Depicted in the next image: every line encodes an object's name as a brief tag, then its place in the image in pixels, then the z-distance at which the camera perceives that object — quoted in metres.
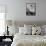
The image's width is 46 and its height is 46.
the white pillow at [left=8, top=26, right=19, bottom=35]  2.60
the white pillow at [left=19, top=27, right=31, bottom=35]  2.34
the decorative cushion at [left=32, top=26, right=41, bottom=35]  2.31
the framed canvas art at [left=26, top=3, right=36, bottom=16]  2.59
